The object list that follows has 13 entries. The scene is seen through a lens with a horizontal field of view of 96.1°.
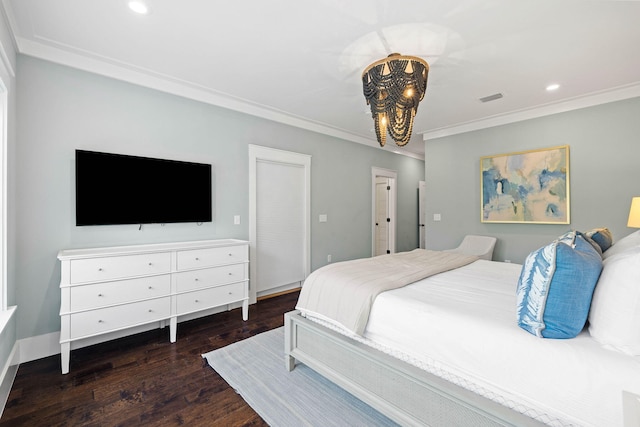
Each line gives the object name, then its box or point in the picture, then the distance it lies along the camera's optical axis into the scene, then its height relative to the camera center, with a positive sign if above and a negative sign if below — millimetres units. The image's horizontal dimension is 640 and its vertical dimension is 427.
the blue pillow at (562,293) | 1177 -333
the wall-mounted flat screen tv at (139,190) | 2572 +259
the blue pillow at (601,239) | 1897 -173
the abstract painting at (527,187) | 3721 +367
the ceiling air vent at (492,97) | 3472 +1436
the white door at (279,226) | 3938 -153
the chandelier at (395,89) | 2158 +973
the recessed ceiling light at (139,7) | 1918 +1428
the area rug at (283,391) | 1713 -1201
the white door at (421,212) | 6785 +51
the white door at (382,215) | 6317 -14
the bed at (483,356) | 1043 -639
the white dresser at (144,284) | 2205 -607
